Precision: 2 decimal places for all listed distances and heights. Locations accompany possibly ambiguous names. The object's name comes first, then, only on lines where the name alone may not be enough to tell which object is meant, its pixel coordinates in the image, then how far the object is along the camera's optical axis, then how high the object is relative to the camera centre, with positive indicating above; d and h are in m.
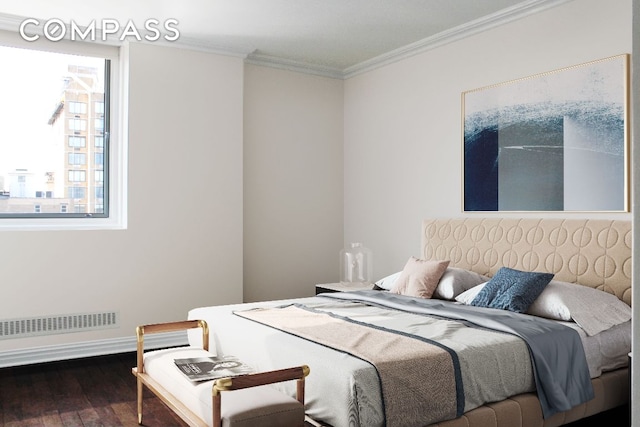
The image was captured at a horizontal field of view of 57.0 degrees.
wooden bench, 2.22 -0.74
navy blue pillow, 3.28 -0.41
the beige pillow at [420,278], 3.92 -0.41
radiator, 4.31 -0.82
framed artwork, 3.56 +0.52
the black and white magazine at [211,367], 2.62 -0.70
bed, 2.38 -0.58
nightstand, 4.86 -0.59
